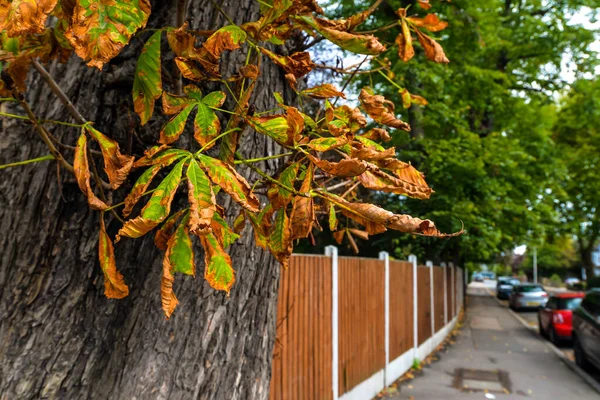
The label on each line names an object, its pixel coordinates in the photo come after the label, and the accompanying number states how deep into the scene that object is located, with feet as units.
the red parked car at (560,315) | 47.52
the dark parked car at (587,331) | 33.40
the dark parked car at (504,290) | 125.69
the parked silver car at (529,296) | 86.63
